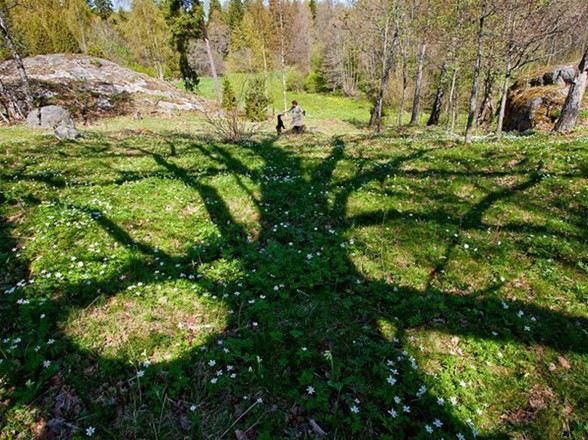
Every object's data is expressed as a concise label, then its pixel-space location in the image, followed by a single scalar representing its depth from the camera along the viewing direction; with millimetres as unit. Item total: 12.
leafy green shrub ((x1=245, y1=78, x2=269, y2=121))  36625
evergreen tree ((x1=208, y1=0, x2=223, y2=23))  93062
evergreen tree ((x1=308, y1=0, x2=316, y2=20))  117188
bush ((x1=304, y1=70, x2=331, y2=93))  80188
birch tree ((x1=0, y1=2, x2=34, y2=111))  22438
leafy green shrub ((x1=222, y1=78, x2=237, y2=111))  38281
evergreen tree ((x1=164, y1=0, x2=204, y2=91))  43719
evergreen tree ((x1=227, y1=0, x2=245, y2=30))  93875
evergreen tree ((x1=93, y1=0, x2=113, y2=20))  86312
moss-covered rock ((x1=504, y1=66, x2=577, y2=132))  22016
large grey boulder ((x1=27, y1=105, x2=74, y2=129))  22562
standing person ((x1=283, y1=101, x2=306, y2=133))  23203
